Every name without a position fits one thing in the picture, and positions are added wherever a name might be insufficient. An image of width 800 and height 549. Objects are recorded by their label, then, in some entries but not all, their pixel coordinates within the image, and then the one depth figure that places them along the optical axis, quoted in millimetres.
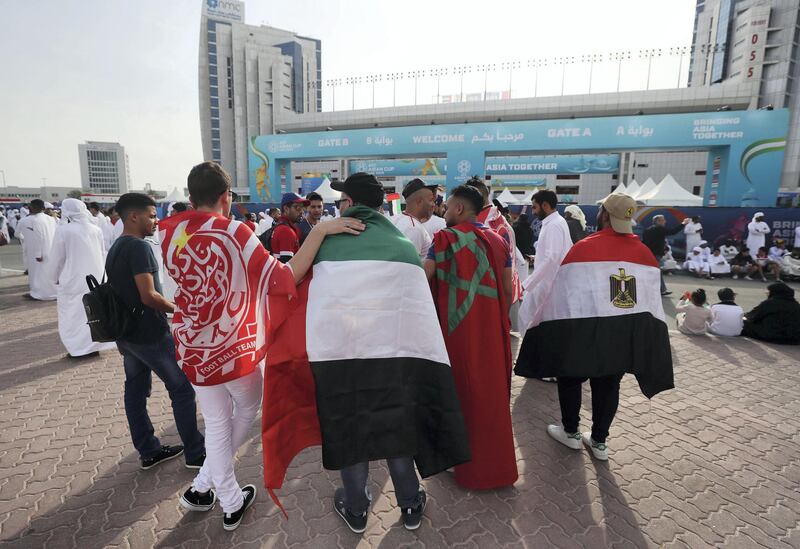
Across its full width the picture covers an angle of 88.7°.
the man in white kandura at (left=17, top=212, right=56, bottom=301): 8273
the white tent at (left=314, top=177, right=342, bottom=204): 24170
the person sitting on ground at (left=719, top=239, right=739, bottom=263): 12516
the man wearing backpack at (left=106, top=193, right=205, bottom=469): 2525
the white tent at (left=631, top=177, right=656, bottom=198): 19078
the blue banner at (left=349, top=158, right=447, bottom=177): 38906
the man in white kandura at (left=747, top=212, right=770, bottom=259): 12312
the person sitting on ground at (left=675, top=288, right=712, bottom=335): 6250
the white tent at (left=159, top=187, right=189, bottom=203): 27541
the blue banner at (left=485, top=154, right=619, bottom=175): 32531
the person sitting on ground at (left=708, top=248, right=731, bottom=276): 11719
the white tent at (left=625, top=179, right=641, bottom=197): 19019
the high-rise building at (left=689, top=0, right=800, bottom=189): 47188
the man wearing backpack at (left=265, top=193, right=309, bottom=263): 4379
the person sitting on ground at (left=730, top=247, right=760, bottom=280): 11617
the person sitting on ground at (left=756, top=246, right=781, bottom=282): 11344
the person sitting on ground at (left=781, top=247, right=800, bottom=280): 11211
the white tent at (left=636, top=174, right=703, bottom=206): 17188
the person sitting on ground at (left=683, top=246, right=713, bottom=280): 11734
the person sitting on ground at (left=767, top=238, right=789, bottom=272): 11500
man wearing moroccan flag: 2482
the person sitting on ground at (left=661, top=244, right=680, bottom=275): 11885
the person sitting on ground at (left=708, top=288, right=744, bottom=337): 6156
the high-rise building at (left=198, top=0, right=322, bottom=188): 74875
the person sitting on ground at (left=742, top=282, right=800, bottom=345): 5904
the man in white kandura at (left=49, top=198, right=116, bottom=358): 5016
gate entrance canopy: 20938
